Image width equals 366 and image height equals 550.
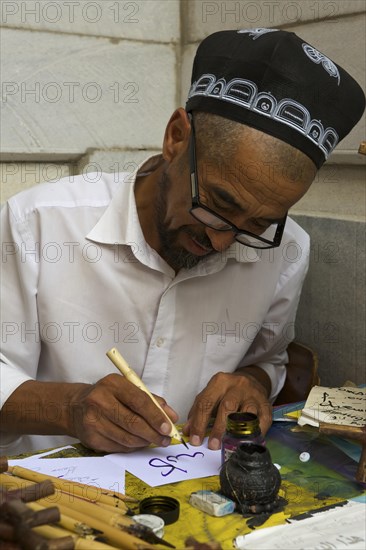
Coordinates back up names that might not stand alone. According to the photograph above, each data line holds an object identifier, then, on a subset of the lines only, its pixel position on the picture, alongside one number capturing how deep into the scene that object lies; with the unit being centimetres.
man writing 165
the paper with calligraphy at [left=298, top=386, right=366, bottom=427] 167
